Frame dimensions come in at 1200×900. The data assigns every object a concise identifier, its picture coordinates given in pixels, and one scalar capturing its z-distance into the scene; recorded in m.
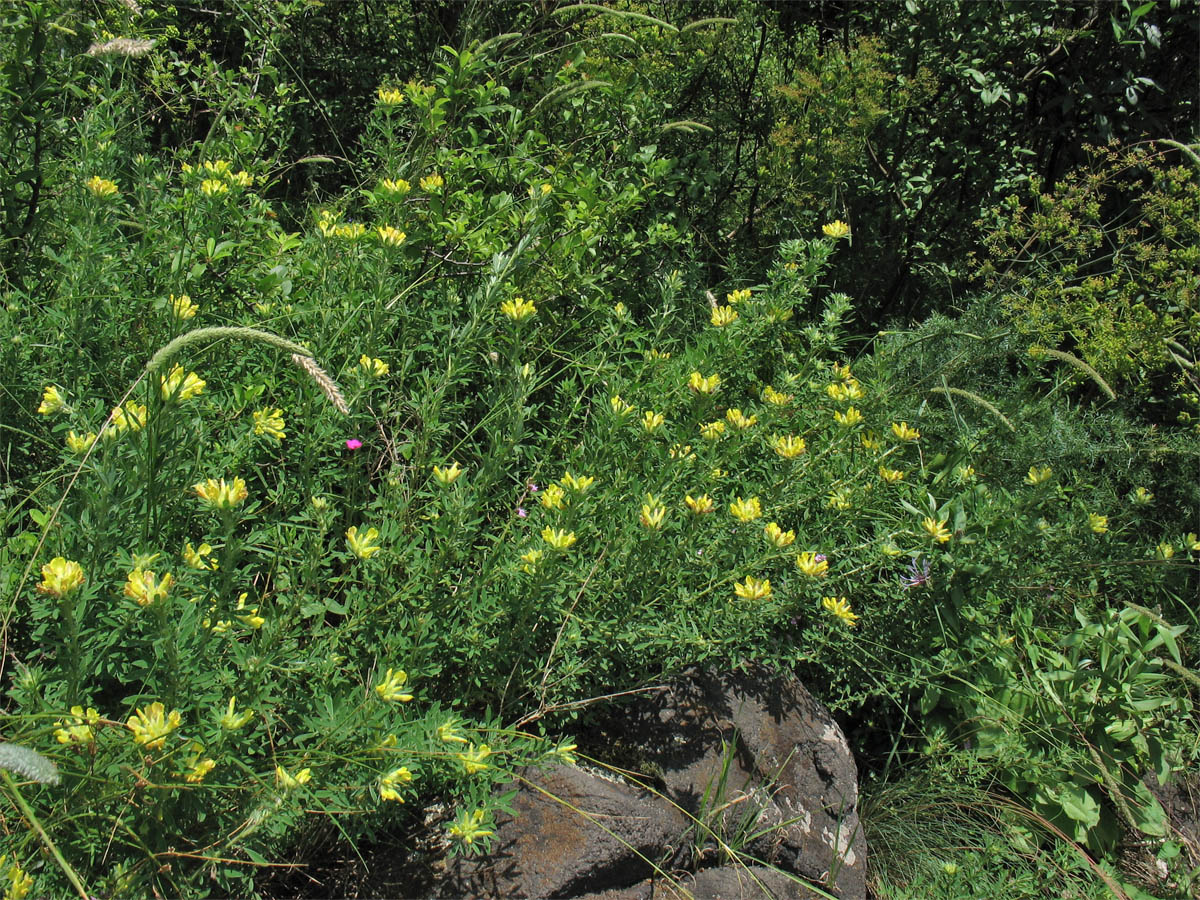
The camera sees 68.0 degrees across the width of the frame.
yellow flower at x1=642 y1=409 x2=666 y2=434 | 2.33
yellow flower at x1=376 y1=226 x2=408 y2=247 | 2.26
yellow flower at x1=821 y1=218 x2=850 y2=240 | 3.15
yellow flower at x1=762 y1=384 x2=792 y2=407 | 2.57
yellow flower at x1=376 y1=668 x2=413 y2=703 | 1.65
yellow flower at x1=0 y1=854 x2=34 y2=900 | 1.40
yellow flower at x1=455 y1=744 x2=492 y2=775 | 1.67
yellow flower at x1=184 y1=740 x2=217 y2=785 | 1.53
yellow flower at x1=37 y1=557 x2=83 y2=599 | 1.43
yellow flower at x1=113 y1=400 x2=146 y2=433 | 1.61
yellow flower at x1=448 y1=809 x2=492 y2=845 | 1.71
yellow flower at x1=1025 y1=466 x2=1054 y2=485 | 2.74
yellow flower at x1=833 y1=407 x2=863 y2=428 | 2.52
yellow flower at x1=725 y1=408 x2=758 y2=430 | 2.38
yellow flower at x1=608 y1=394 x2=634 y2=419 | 2.30
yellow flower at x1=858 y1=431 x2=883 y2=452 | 2.63
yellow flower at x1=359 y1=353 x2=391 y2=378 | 2.06
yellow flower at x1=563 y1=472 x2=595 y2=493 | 2.06
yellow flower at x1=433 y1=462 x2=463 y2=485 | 2.00
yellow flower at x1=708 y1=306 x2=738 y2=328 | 2.73
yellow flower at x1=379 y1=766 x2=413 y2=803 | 1.58
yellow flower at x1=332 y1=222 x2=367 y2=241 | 2.50
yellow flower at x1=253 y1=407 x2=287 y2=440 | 1.96
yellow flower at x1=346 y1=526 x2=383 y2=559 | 1.80
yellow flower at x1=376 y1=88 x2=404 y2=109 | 2.73
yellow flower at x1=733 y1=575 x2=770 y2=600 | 2.07
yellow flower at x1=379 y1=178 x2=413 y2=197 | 2.54
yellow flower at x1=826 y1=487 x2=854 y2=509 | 2.48
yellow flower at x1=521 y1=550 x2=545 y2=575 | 1.95
